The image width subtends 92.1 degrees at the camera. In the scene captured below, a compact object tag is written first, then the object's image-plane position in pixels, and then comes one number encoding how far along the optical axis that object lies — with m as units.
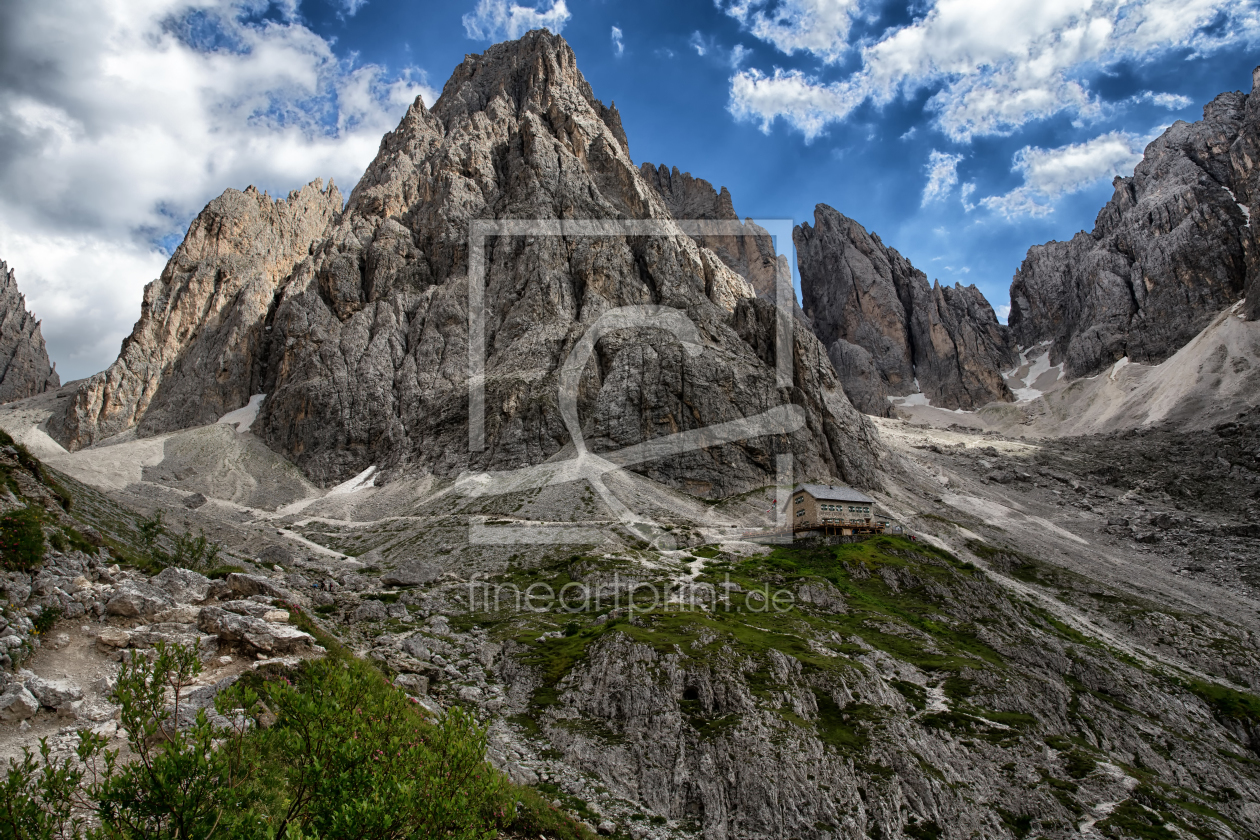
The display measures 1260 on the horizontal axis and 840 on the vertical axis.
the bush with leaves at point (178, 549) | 51.53
